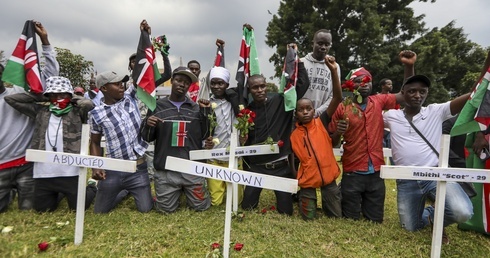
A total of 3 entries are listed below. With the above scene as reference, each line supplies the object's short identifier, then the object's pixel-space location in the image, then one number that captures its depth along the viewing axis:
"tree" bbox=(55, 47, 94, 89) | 16.73
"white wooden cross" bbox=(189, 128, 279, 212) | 3.96
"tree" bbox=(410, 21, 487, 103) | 19.03
